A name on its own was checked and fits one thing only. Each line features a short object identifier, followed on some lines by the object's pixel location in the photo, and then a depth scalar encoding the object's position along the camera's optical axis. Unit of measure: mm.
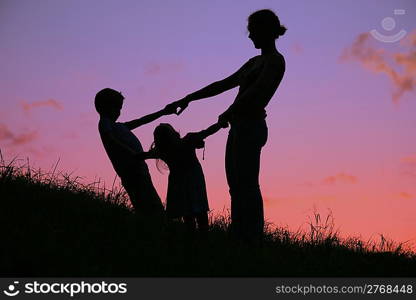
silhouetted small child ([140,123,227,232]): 7109
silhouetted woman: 6664
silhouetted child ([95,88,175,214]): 7785
